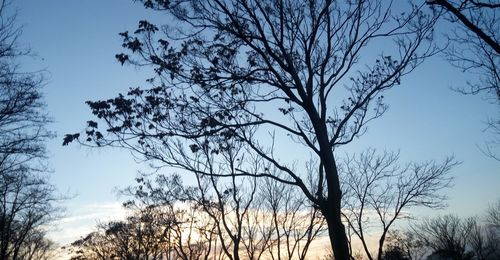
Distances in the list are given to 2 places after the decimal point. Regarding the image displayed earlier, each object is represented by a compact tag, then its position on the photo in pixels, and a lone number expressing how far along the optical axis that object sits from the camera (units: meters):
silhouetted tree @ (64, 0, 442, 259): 8.09
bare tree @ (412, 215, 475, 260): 54.88
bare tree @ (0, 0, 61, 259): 11.34
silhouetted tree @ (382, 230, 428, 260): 53.25
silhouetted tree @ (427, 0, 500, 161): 5.41
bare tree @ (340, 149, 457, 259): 23.92
